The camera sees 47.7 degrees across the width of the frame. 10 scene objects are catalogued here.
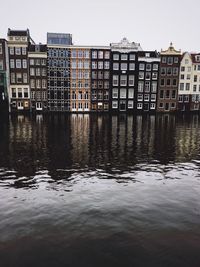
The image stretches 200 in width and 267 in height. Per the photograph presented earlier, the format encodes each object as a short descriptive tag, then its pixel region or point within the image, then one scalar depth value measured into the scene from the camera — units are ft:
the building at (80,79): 245.45
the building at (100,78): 245.86
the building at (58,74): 242.17
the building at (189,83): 250.78
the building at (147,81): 247.29
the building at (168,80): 246.47
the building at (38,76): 238.27
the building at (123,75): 245.51
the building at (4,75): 223.51
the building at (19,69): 233.14
